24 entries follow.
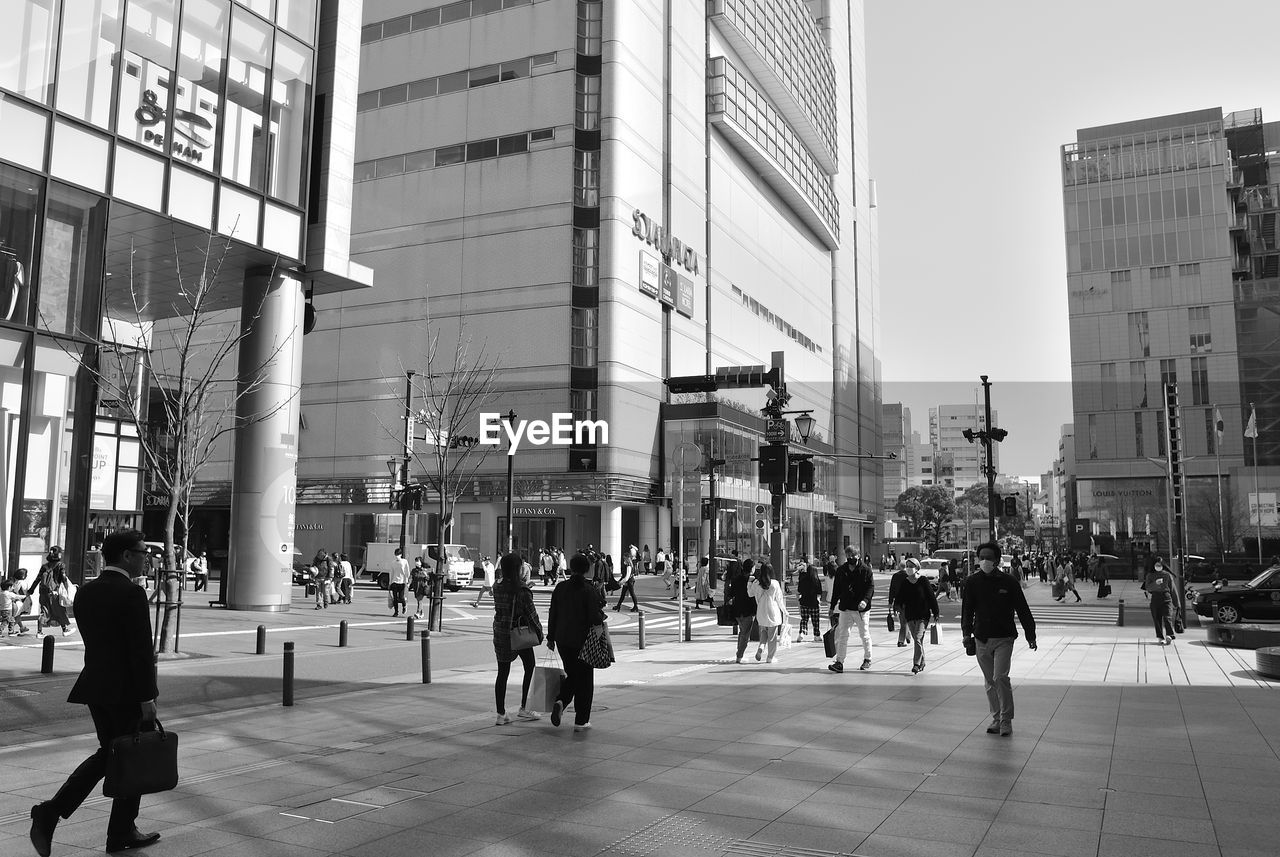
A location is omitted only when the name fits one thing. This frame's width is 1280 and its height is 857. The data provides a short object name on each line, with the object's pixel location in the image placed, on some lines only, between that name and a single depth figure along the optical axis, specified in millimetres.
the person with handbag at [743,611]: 15961
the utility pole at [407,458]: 32094
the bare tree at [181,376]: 16031
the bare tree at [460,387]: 47719
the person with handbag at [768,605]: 15539
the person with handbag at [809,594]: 19797
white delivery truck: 36219
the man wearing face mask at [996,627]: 9297
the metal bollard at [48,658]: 13516
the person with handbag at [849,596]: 14273
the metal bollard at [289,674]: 11451
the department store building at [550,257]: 49688
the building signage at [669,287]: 53844
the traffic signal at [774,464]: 18297
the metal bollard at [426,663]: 13273
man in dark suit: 5449
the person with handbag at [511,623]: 9781
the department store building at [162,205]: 18719
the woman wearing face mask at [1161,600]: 19141
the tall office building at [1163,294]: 93062
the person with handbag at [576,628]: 9445
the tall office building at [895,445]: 156500
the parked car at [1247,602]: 24266
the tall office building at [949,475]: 183488
